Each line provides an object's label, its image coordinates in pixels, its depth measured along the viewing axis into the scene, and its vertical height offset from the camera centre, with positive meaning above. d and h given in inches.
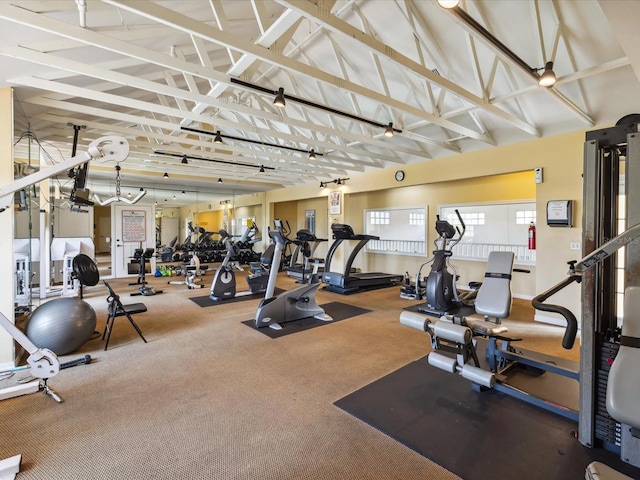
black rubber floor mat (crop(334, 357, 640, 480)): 69.3 -52.4
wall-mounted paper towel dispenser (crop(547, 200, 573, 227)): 177.6 +13.8
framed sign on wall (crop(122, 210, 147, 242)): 344.5 +12.8
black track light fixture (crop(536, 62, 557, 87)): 109.5 +58.7
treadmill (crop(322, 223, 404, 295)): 257.4 -38.0
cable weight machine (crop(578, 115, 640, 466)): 69.7 -9.6
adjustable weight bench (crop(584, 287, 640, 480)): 53.7 -27.0
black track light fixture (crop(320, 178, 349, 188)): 343.6 +64.5
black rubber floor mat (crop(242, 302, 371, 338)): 161.2 -49.9
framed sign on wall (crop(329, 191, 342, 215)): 353.1 +39.8
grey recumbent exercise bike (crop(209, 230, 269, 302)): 230.7 -37.3
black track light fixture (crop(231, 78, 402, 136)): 135.6 +68.4
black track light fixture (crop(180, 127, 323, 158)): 204.7 +73.2
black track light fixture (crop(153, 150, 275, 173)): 270.2 +74.6
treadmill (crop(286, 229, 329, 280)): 221.2 -27.5
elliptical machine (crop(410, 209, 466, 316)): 191.7 -31.3
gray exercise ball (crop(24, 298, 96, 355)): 123.6 -37.1
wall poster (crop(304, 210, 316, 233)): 454.6 +25.6
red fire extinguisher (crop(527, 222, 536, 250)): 215.8 -1.2
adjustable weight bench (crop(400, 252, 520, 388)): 93.3 -33.9
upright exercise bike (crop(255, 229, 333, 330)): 167.2 -39.3
